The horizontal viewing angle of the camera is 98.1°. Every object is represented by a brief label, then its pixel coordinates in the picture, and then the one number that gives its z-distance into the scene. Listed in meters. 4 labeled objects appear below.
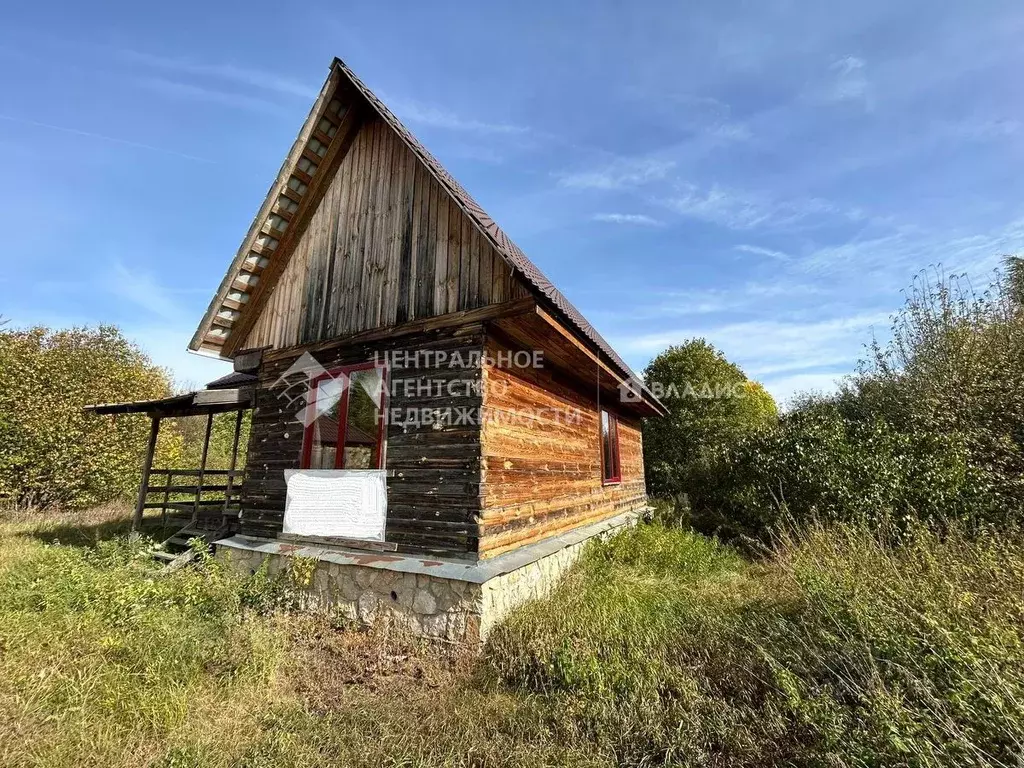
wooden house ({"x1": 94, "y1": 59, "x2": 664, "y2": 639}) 5.61
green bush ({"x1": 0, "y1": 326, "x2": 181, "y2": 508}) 13.30
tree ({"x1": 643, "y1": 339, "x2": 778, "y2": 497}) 17.83
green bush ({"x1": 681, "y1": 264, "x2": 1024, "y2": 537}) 8.43
